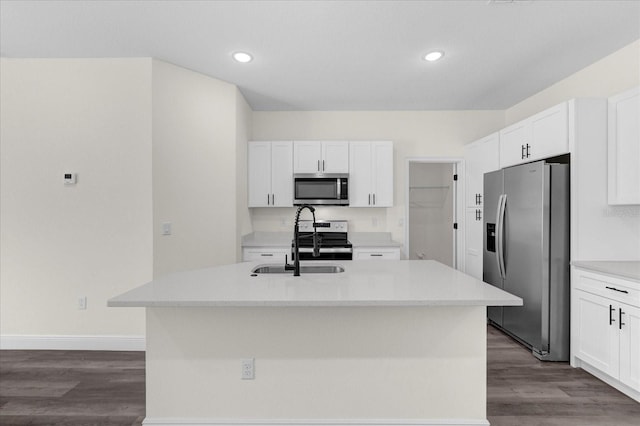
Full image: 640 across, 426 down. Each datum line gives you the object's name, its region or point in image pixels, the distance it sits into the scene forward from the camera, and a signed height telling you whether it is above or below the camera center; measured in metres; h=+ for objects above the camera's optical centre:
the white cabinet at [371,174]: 4.47 +0.49
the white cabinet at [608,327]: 2.33 -0.83
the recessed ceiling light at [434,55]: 3.05 +1.39
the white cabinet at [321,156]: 4.46 +0.72
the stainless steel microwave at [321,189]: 4.37 +0.29
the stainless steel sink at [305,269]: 2.38 -0.39
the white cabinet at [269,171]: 4.48 +0.53
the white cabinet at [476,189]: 4.03 +0.30
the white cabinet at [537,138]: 2.91 +0.70
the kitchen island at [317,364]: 1.94 -0.84
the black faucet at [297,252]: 2.05 -0.24
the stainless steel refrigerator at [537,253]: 2.91 -0.35
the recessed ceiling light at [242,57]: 3.11 +1.40
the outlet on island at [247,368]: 1.95 -0.86
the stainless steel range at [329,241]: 4.21 -0.37
